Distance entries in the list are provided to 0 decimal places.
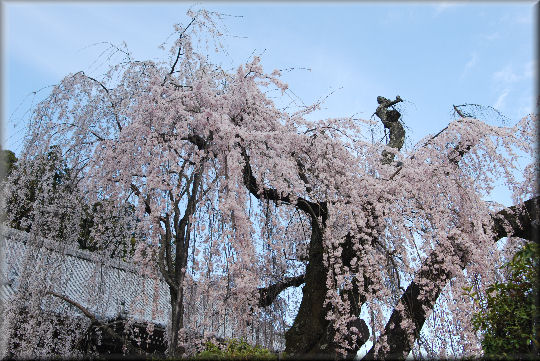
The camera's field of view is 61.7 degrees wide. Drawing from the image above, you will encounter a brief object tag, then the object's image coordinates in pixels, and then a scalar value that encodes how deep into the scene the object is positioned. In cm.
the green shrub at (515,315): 372
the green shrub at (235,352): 402
